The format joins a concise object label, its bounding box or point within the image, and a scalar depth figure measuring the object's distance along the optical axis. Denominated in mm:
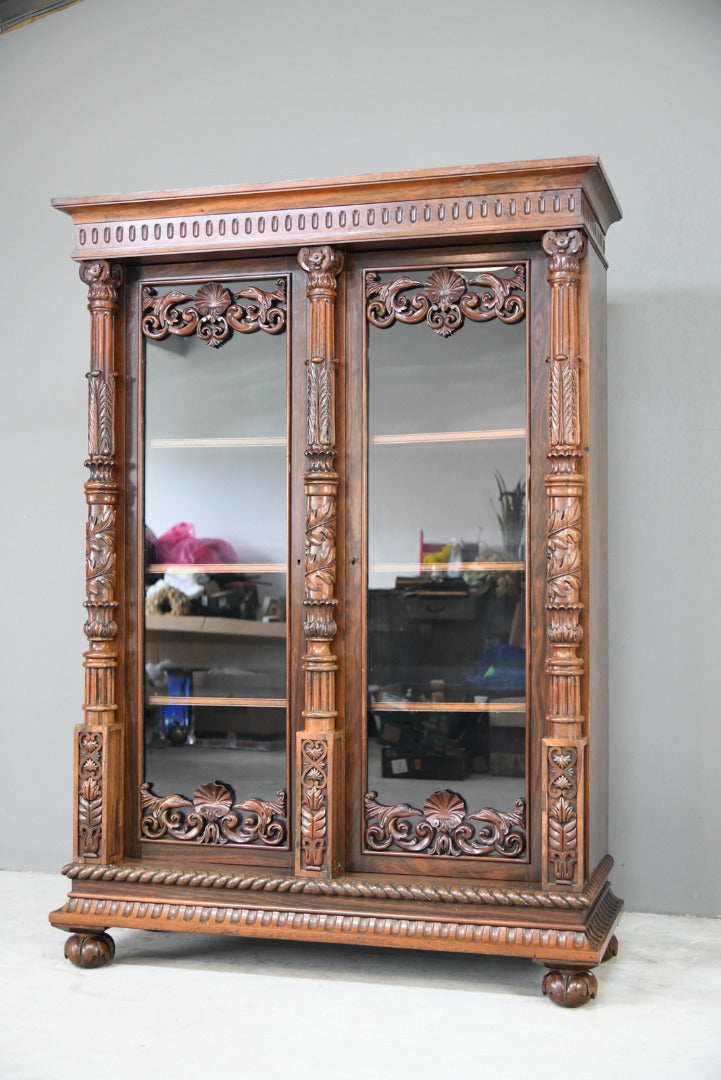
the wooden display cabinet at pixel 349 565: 2920
